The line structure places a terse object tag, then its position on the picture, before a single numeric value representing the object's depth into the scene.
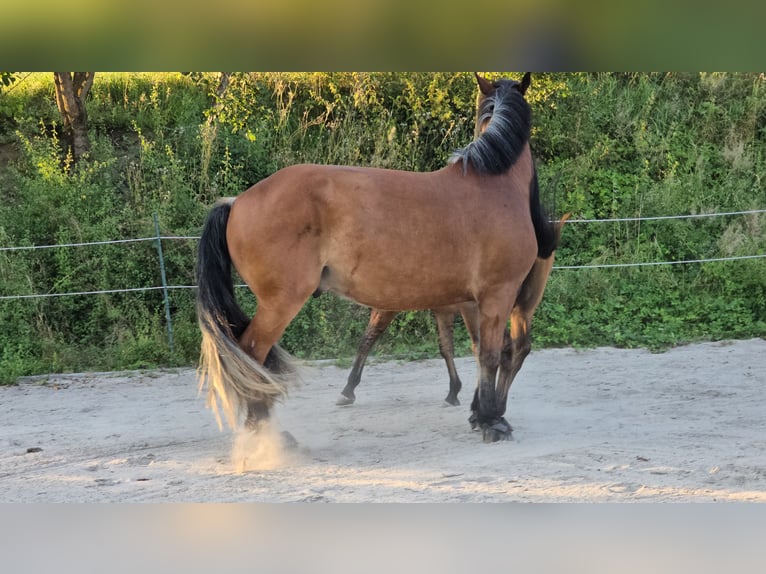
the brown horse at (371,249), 4.71
